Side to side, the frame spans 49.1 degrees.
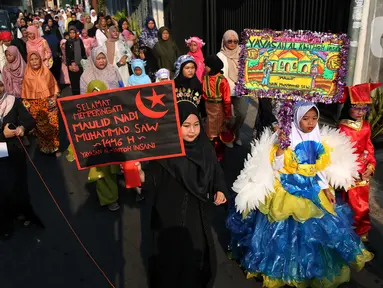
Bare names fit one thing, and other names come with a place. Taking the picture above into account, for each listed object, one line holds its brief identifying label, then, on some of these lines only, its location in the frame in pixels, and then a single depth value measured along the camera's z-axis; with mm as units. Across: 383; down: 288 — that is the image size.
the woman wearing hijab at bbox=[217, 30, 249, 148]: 6820
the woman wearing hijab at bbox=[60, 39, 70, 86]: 12423
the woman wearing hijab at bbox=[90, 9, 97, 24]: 19609
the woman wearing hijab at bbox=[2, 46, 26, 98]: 7492
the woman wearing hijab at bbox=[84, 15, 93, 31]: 14187
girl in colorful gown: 3346
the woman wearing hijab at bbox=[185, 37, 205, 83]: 7961
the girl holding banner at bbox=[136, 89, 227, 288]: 3176
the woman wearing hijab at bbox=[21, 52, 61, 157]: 6914
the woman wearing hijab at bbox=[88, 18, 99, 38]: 12922
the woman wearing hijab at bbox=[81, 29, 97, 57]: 11770
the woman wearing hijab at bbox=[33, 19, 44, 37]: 16275
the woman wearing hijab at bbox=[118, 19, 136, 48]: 11324
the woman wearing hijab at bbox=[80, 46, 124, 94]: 6641
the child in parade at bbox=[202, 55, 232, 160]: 6078
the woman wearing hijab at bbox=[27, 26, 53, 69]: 10297
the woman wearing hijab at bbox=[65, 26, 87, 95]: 10766
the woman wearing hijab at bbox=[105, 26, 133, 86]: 8656
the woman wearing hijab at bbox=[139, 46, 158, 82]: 9945
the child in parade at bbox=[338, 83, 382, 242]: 3744
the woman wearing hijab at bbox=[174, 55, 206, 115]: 6105
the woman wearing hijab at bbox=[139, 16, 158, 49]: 10844
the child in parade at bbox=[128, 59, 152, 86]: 7126
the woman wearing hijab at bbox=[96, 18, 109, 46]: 11523
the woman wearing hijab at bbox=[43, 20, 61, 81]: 12336
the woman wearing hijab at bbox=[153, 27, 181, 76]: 9547
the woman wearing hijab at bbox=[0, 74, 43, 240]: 4512
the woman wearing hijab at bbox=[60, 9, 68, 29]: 19700
